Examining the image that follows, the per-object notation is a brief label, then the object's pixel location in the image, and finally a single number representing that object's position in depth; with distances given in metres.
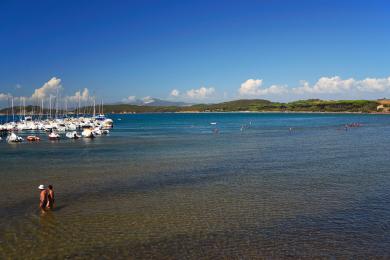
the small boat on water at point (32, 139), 86.62
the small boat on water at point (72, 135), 93.03
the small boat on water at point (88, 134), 94.56
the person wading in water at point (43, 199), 25.88
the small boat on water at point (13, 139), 84.31
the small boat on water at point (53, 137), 88.56
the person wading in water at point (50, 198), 26.06
